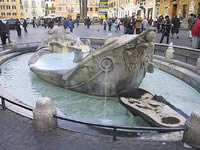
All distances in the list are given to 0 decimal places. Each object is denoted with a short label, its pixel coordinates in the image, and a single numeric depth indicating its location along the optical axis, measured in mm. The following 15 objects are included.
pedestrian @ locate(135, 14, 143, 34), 13798
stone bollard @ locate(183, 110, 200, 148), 3193
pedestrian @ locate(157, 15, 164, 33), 19730
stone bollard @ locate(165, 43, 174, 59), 9125
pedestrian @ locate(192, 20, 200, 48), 10031
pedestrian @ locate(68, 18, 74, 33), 19312
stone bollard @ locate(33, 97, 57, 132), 3602
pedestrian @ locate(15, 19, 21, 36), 19317
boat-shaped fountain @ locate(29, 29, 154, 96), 5137
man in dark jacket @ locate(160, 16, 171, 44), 12173
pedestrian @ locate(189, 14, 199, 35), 12105
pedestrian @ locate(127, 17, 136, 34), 13980
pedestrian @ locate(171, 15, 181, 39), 14673
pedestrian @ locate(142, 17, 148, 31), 17094
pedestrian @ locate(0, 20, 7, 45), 12738
